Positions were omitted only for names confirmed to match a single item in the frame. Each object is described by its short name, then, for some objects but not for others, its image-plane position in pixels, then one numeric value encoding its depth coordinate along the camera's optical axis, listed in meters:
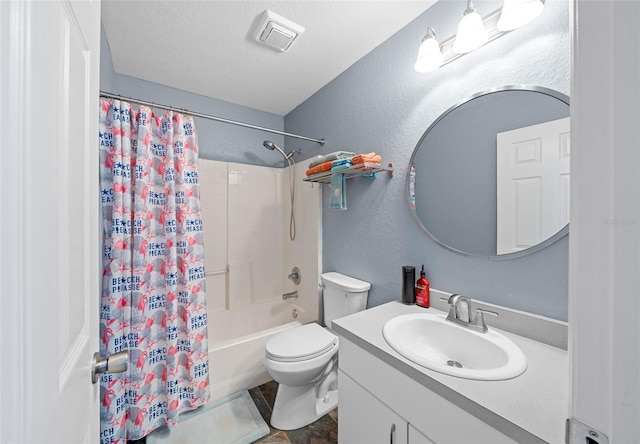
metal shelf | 1.48
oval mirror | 0.93
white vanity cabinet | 0.69
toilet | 1.36
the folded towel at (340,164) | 1.53
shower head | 2.15
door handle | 0.58
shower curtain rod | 1.30
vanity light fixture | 0.91
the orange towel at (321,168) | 1.66
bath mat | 1.38
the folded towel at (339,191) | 1.67
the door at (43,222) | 0.26
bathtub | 1.66
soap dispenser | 1.27
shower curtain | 1.28
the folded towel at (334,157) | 1.62
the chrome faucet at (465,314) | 1.00
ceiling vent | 1.35
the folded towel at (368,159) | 1.46
